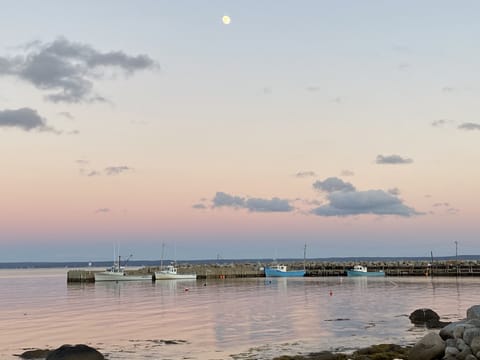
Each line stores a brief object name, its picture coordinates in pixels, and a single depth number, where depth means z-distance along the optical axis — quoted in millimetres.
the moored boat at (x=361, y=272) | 160750
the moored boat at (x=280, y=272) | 163062
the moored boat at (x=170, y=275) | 144875
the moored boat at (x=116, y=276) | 141750
